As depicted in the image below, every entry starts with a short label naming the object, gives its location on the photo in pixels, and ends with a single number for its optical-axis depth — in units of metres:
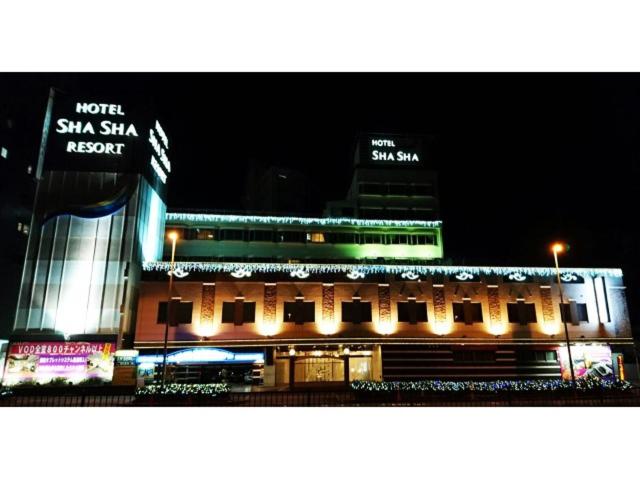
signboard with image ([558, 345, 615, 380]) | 38.12
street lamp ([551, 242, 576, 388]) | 28.88
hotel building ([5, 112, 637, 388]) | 34.44
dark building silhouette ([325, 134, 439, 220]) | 52.03
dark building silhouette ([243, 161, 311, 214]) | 67.69
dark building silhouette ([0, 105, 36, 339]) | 47.62
